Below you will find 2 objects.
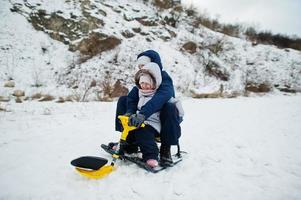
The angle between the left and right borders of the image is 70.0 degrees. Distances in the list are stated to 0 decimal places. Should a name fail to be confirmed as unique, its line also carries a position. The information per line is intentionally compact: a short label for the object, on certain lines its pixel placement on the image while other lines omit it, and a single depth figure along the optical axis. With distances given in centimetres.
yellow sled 176
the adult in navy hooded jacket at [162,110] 199
